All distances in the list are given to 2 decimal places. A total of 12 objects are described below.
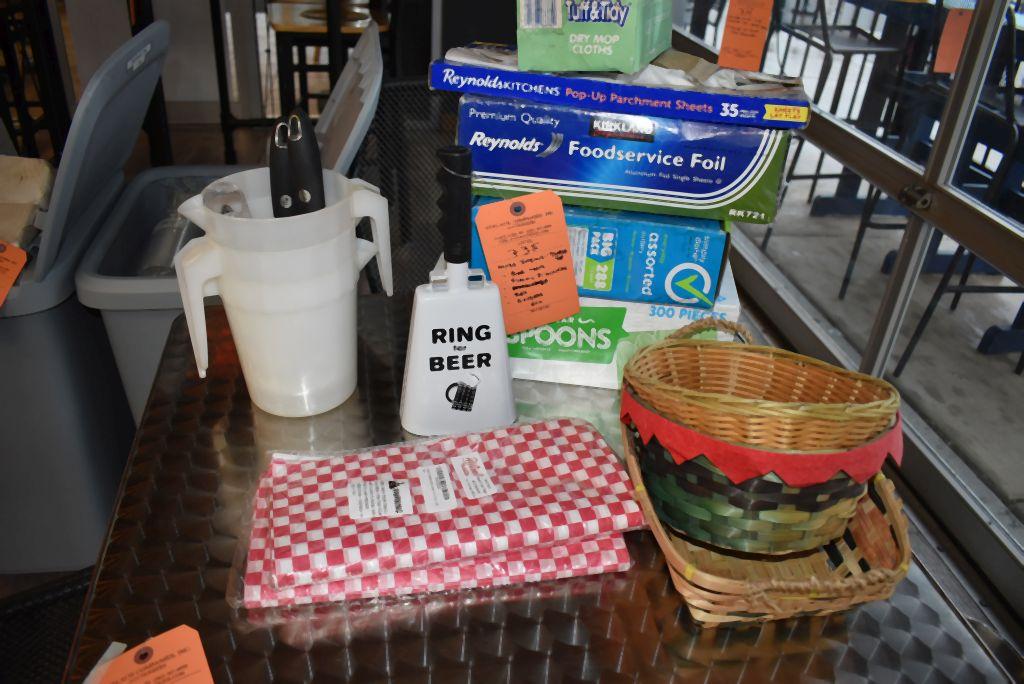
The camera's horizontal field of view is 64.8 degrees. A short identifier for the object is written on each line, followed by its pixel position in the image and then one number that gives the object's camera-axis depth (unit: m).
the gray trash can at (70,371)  1.25
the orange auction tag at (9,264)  1.20
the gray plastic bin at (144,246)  1.28
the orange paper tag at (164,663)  0.64
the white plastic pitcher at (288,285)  0.82
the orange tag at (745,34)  1.83
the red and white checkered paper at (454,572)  0.70
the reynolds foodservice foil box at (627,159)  0.90
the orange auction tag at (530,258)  0.92
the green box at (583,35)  0.88
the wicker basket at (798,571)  0.65
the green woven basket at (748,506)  0.68
